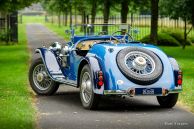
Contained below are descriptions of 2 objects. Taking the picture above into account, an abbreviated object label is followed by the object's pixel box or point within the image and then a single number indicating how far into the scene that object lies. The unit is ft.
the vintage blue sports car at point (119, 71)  35.45
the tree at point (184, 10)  102.94
